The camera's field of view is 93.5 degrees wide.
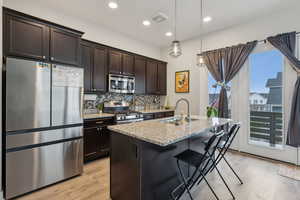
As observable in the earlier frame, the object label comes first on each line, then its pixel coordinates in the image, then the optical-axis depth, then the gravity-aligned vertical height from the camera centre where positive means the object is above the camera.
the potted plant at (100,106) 3.63 -0.19
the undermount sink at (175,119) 2.39 -0.37
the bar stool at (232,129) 2.00 -0.42
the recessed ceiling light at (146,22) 3.47 +1.94
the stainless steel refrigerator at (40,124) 1.86 -0.37
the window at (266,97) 3.10 +0.07
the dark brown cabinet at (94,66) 3.17 +0.79
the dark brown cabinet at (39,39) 1.95 +0.92
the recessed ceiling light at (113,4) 2.76 +1.90
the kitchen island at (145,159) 1.43 -0.67
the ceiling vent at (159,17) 3.12 +1.88
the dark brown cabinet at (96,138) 2.82 -0.82
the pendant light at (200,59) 2.71 +0.78
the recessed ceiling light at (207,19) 3.25 +1.90
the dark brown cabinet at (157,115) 4.01 -0.47
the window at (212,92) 3.97 +0.23
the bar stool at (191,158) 1.57 -0.71
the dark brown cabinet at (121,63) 3.65 +1.00
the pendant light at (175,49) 2.29 +0.82
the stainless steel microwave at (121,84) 3.62 +0.43
